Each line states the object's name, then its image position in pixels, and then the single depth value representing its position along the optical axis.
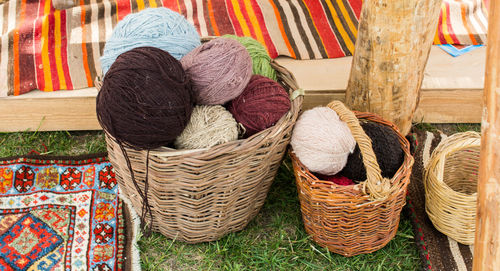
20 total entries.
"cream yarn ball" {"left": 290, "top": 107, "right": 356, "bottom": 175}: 1.55
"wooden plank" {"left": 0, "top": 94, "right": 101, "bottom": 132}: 2.10
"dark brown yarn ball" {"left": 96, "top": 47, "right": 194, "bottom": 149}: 1.35
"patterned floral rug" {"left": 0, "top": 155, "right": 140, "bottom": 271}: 1.68
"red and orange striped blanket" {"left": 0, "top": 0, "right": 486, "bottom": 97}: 2.20
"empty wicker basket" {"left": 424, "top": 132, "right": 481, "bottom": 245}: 1.64
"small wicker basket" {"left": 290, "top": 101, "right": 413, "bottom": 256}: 1.50
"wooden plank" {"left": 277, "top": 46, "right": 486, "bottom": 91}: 2.17
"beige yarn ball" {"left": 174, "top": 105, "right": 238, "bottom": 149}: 1.46
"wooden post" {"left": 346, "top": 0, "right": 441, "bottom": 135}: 1.65
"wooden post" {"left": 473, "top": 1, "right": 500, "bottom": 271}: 0.99
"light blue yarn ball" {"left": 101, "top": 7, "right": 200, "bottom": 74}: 1.61
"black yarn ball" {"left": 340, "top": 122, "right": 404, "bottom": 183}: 1.61
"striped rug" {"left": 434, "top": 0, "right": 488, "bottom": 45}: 2.42
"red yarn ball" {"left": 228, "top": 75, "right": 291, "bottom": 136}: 1.57
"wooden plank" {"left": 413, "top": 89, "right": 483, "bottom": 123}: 2.18
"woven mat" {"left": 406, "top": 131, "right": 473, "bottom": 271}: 1.68
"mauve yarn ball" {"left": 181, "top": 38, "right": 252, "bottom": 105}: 1.54
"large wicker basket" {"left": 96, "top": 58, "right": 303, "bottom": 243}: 1.43
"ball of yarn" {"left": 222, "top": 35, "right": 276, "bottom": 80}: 1.77
